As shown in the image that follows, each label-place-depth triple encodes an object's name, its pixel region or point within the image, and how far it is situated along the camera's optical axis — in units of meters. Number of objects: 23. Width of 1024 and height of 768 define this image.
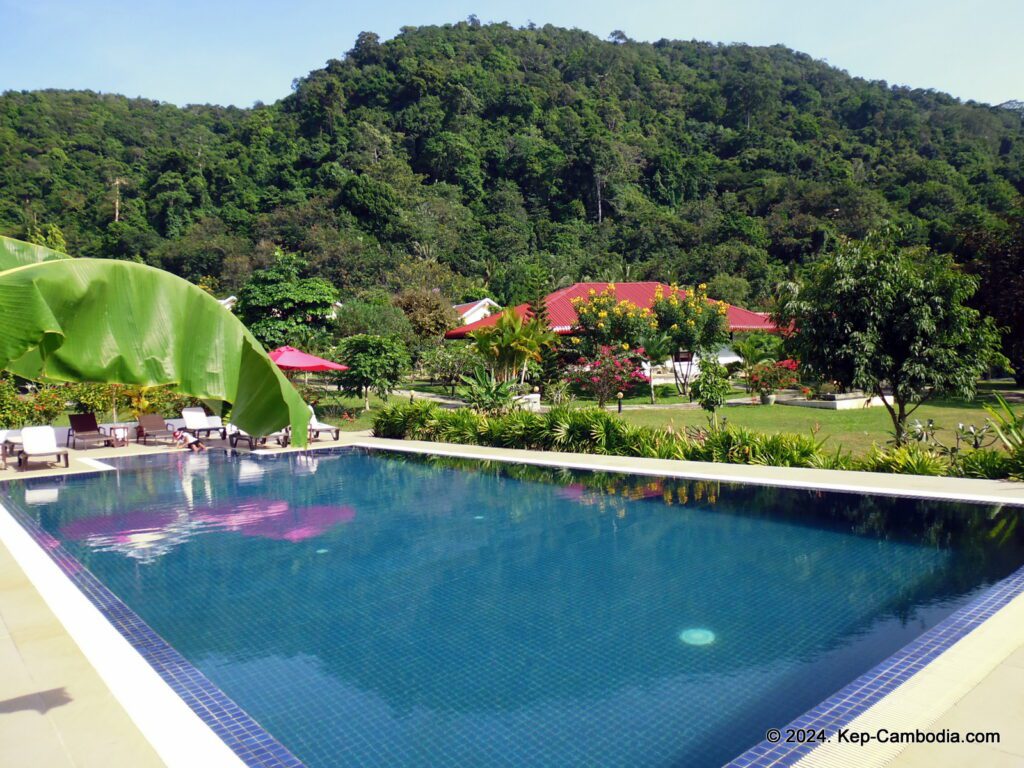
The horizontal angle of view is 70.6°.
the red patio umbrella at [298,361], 17.67
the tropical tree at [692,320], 24.81
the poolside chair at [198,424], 16.70
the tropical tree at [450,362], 25.94
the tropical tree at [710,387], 15.38
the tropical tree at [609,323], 23.72
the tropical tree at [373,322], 26.72
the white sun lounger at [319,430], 16.41
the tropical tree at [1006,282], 22.14
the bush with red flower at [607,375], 20.66
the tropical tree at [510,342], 20.39
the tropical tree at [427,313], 30.72
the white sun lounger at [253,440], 15.80
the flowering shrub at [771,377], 22.11
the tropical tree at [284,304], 21.83
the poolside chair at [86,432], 15.66
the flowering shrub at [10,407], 16.84
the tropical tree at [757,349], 24.81
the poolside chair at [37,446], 13.17
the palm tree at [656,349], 23.39
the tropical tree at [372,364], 19.80
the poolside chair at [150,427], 16.59
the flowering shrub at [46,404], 17.64
